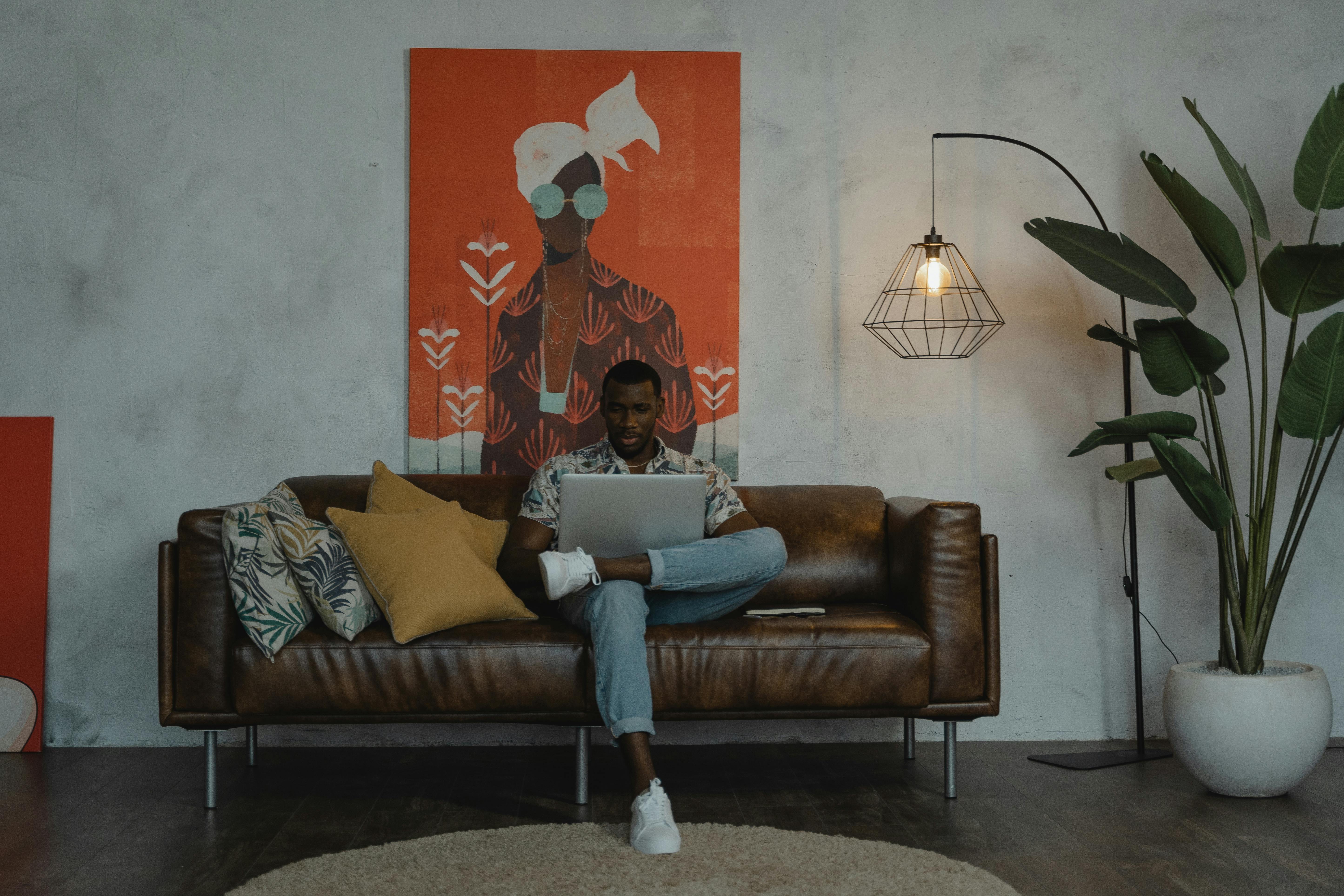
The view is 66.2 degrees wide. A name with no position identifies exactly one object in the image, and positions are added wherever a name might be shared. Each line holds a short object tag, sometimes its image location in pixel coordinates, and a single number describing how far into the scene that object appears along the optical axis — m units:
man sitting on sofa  2.24
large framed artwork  3.22
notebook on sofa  2.60
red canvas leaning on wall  3.09
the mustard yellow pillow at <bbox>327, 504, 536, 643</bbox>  2.43
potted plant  2.55
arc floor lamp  3.27
